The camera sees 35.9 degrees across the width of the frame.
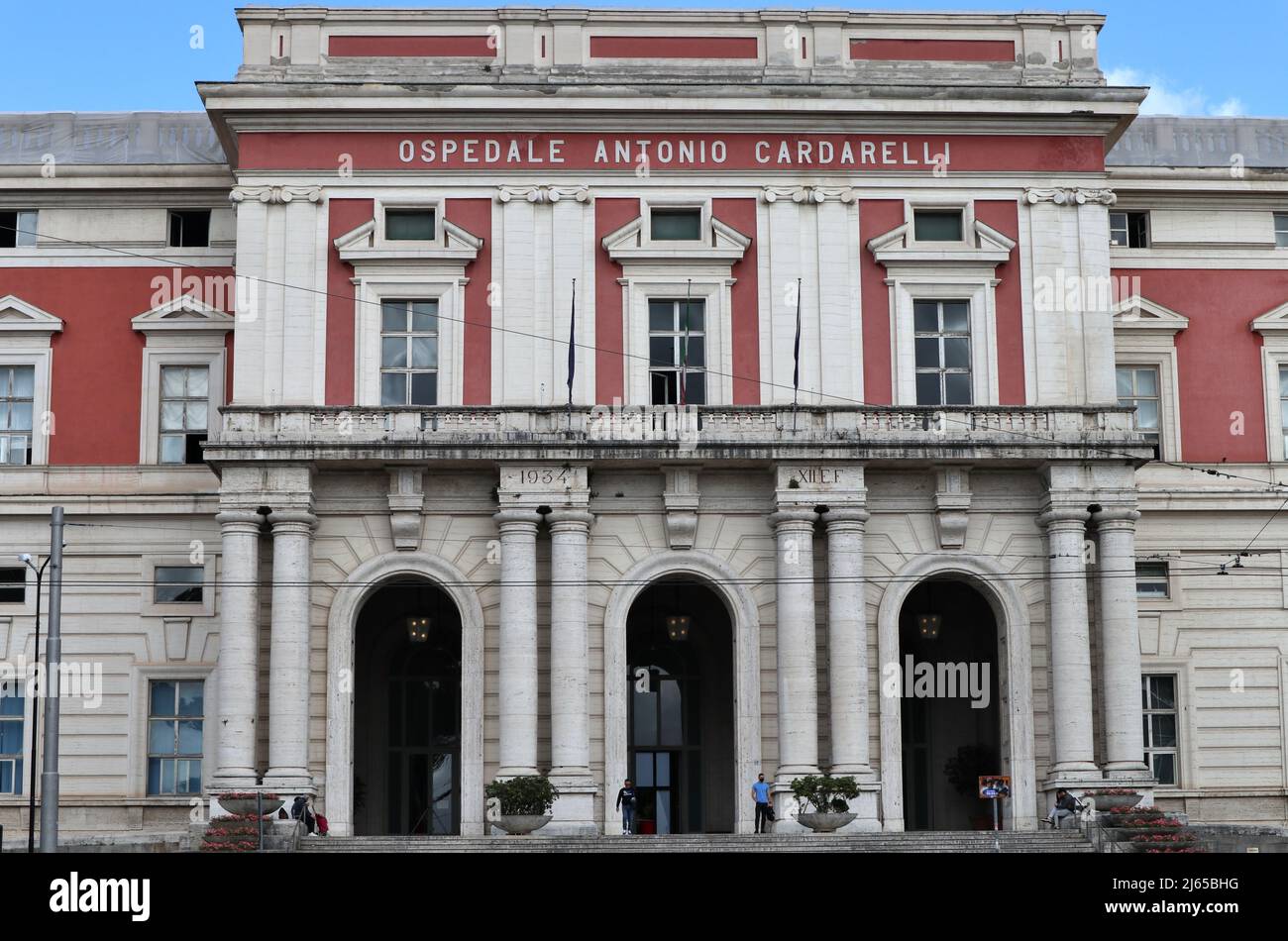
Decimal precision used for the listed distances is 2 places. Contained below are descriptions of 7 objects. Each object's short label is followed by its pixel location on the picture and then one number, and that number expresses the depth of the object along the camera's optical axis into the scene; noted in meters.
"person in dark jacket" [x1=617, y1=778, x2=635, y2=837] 42.28
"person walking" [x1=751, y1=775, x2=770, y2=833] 41.91
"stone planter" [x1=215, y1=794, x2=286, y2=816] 40.84
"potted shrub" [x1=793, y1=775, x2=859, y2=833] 39.91
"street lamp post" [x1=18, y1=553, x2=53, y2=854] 36.43
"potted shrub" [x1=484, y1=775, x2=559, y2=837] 39.66
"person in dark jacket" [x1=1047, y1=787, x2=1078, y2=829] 41.78
